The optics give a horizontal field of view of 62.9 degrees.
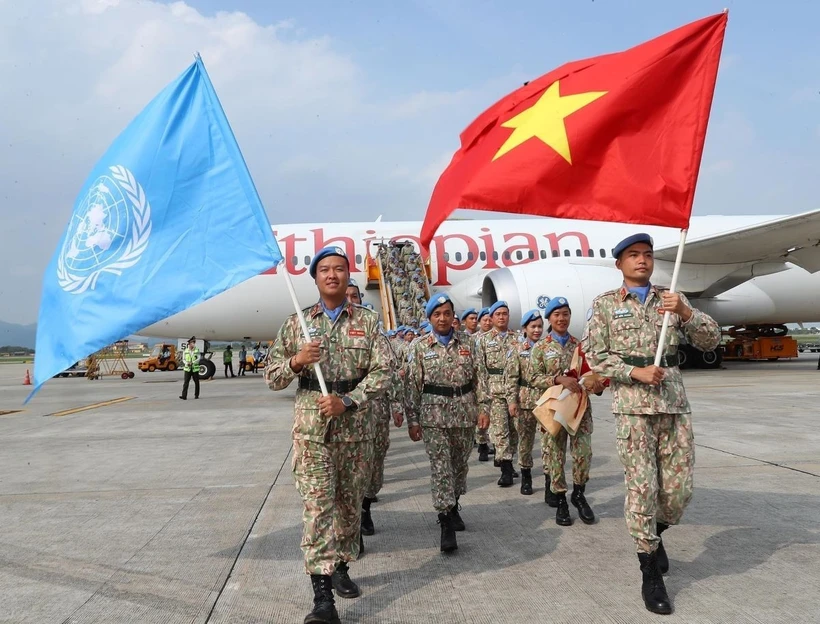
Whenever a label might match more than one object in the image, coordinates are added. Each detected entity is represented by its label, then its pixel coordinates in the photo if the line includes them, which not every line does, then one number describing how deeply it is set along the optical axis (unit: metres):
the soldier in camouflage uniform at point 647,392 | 3.48
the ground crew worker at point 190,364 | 14.54
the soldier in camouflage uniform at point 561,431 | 4.91
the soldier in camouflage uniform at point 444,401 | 4.58
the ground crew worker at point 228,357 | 24.76
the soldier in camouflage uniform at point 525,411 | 5.89
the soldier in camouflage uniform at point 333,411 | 3.35
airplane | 14.83
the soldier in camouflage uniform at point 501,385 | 6.21
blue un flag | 3.80
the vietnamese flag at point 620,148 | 4.04
